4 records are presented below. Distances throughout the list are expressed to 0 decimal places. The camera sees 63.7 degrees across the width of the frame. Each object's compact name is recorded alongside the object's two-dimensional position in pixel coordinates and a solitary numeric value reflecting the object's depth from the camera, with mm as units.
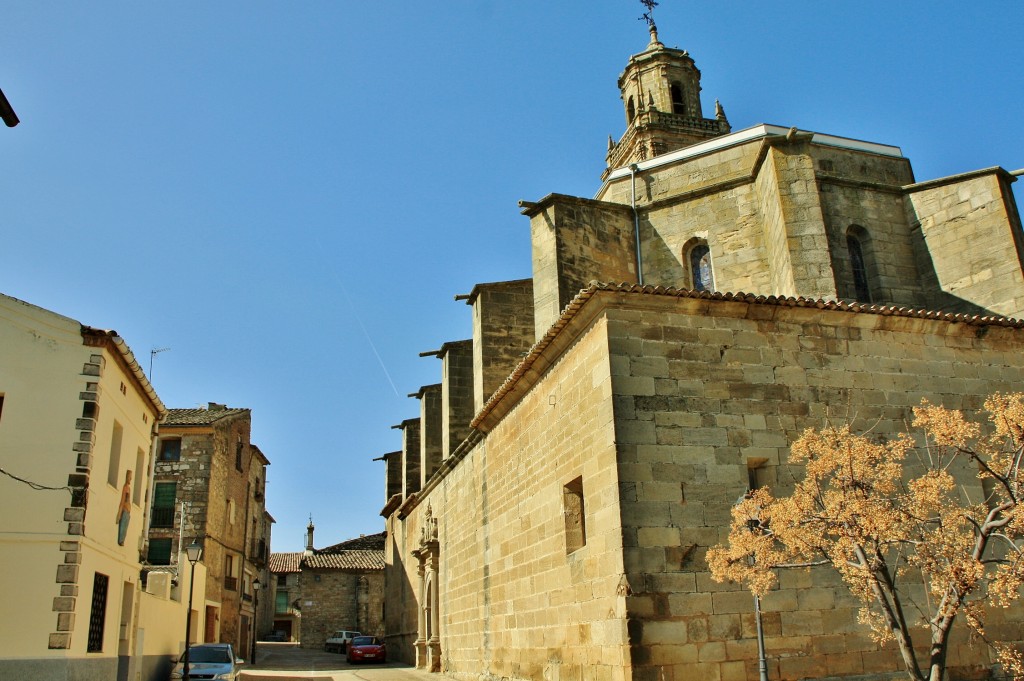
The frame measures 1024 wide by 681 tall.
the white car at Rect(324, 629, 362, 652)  30703
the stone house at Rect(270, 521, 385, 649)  35250
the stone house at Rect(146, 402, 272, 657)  22734
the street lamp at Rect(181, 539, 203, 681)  12336
